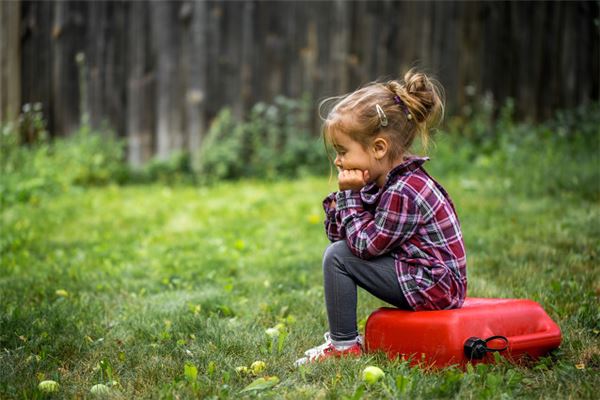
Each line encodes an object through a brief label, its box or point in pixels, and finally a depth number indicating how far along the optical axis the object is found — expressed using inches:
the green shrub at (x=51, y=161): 270.5
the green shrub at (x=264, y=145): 311.0
